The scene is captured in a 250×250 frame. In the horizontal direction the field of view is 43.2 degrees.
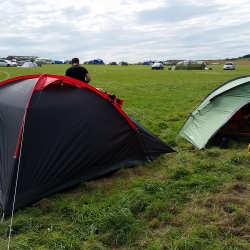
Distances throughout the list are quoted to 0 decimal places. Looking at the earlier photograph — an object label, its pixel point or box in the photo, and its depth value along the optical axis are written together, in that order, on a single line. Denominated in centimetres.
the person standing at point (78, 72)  724
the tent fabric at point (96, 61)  8431
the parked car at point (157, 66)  5022
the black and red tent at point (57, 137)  429
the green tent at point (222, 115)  654
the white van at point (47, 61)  7484
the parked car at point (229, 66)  4452
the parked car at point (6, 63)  5122
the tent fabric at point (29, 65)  4619
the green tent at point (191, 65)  4797
